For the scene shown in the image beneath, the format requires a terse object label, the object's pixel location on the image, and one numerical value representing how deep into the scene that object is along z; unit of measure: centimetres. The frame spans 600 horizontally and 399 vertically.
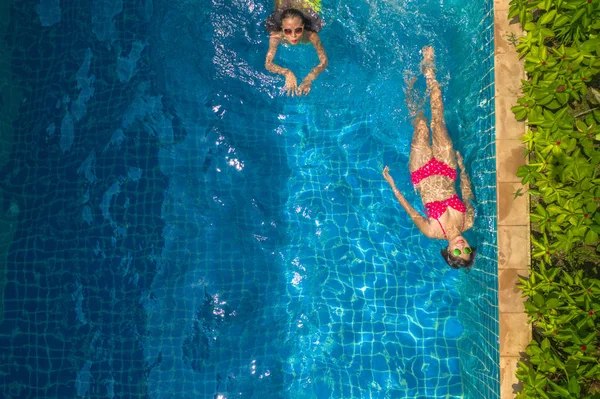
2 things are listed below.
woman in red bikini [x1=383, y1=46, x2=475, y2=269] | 494
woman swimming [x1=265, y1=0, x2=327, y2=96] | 525
